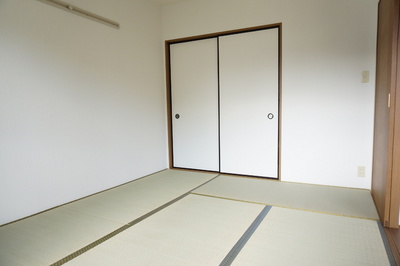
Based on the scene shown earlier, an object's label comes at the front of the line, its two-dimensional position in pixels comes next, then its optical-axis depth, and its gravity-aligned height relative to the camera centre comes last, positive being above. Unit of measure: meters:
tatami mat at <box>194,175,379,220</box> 2.45 -0.97
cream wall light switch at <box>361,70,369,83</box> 2.91 +0.33
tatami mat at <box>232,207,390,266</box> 1.63 -0.96
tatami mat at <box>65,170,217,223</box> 2.48 -0.97
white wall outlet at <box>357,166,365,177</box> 3.02 -0.76
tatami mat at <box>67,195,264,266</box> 1.69 -0.97
